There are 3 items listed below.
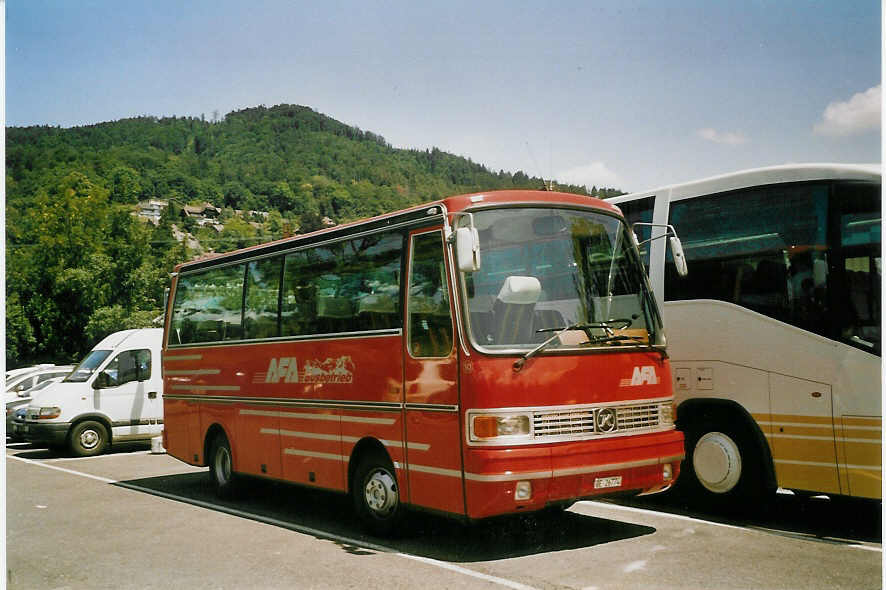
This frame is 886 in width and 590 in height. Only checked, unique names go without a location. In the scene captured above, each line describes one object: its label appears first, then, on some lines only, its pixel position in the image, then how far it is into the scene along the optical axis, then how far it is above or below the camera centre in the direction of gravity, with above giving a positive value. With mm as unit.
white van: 18891 -1625
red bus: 7703 -421
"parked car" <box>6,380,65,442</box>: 22022 -2021
